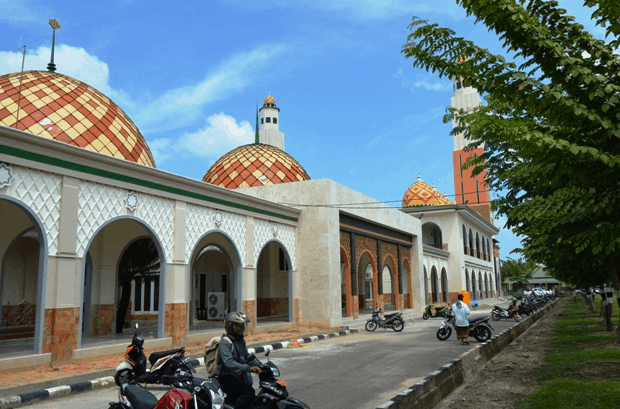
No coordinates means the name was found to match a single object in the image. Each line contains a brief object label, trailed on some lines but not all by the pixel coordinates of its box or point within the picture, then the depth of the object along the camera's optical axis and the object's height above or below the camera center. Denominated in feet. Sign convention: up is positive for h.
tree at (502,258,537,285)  216.33 +5.20
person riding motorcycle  13.91 -2.20
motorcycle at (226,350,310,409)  13.37 -2.89
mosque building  30.66 +5.10
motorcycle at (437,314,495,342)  41.46 -3.90
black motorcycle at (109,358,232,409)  13.21 -2.96
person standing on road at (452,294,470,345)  39.29 -2.94
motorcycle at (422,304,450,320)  73.01 -4.36
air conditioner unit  65.51 -2.40
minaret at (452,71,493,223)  155.63 +34.73
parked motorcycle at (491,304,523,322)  66.85 -4.25
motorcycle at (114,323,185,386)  21.06 -3.38
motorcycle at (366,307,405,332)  54.44 -4.15
